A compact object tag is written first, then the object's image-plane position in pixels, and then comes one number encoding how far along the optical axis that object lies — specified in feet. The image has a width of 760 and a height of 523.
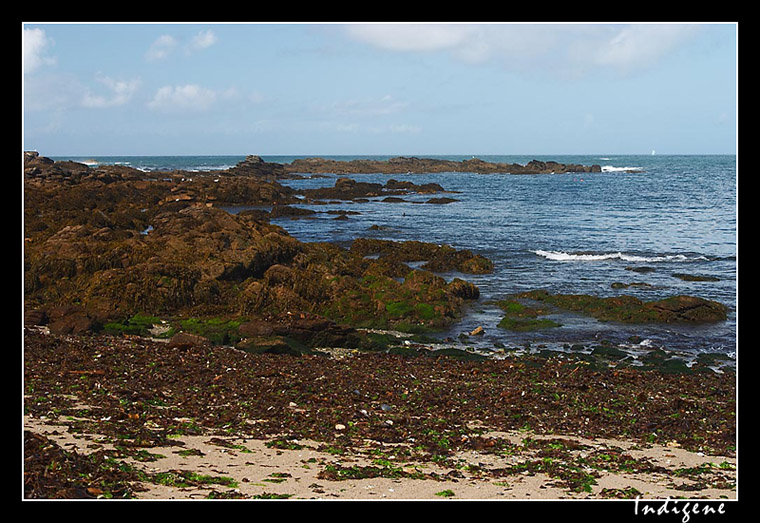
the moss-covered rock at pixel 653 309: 57.62
